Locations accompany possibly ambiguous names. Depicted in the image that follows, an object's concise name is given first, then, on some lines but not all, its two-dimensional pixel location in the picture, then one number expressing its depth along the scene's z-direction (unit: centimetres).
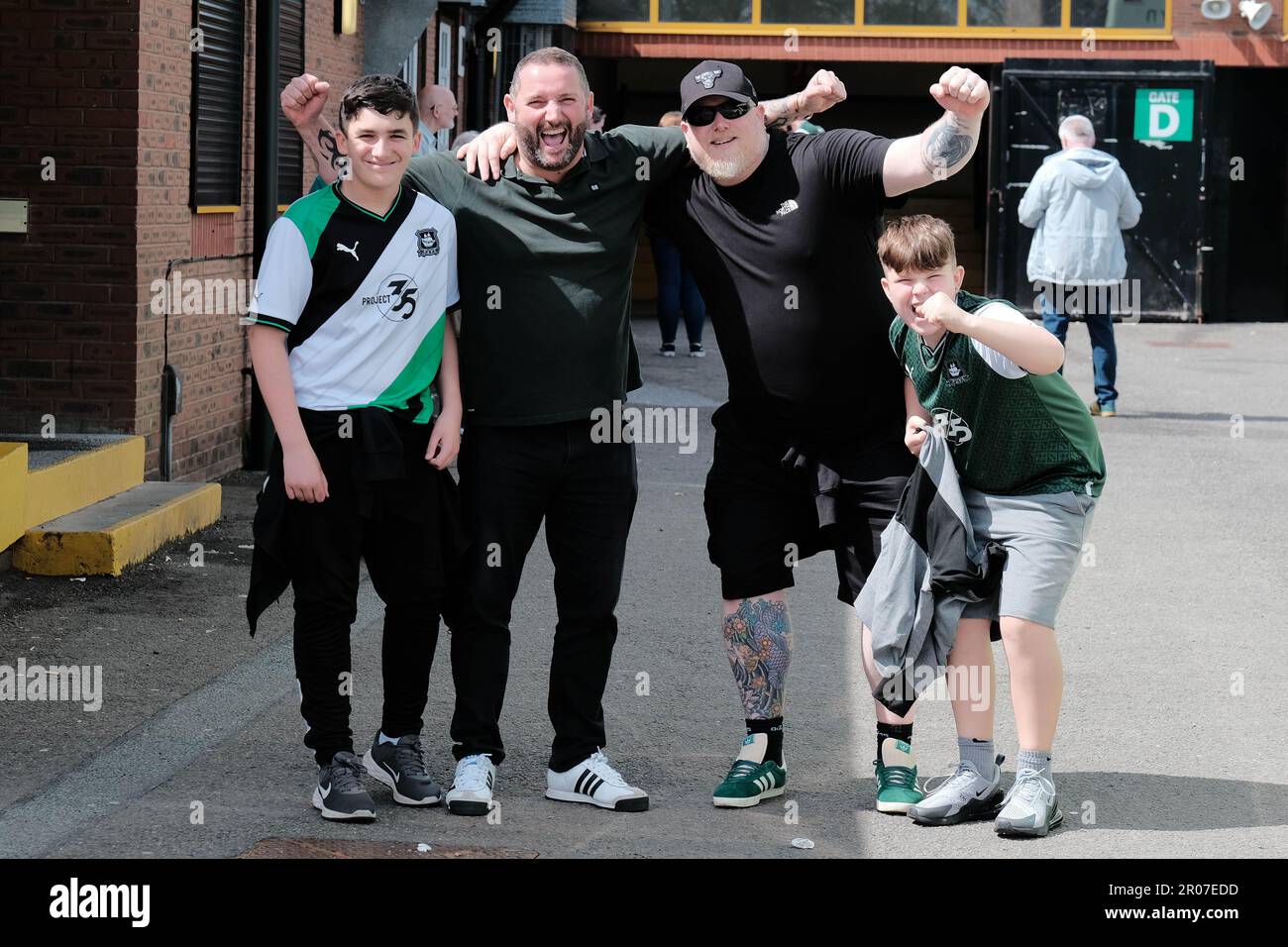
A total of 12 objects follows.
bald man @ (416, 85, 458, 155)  1152
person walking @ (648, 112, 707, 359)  1591
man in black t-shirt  471
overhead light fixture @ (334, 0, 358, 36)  1247
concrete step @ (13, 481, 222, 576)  752
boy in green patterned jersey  468
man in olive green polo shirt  479
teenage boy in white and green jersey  468
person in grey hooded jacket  1361
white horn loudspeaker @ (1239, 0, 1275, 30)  2095
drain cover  443
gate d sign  2111
